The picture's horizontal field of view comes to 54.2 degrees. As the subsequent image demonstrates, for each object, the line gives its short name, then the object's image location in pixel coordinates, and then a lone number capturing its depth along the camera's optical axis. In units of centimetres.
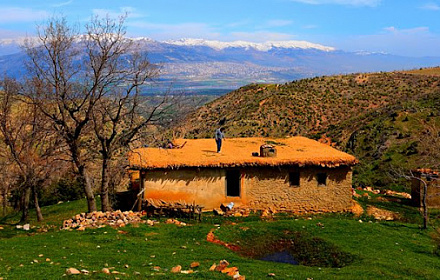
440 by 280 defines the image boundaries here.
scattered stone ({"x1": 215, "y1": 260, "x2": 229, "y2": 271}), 1404
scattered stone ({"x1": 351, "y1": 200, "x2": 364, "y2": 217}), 2525
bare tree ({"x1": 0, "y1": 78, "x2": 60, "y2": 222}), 2533
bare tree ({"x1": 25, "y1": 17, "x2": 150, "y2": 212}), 2228
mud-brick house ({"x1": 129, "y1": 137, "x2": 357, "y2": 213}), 2495
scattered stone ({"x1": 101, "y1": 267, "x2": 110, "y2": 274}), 1263
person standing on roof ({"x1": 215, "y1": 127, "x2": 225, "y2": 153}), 2686
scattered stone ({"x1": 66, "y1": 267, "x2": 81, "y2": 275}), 1215
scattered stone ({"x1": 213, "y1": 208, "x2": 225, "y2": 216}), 2475
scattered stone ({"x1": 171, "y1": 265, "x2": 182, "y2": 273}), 1349
